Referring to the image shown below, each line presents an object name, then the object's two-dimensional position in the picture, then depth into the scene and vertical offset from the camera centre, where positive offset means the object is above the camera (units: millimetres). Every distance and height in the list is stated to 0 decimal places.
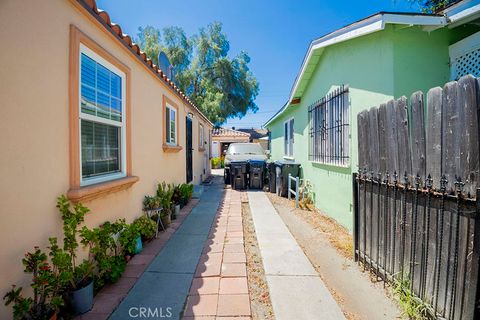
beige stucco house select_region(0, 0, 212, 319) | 1937 +391
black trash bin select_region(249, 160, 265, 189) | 10633 -729
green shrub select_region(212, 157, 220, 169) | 23497 -647
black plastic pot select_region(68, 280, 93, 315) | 2435 -1408
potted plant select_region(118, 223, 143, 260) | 3502 -1215
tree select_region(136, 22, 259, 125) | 25625 +9530
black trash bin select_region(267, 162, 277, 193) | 9836 -880
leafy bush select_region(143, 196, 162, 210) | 4906 -912
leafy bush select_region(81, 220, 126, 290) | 2698 -1161
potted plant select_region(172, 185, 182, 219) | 6258 -1142
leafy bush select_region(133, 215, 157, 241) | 4245 -1226
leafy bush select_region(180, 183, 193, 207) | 7026 -1052
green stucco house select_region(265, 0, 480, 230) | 3863 +1526
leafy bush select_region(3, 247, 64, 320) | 1829 -1071
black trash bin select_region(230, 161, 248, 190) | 10607 -763
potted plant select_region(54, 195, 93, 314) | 2215 -1019
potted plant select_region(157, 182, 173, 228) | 5387 -1013
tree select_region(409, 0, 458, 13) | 9365 +5778
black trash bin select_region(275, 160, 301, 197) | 8852 -599
